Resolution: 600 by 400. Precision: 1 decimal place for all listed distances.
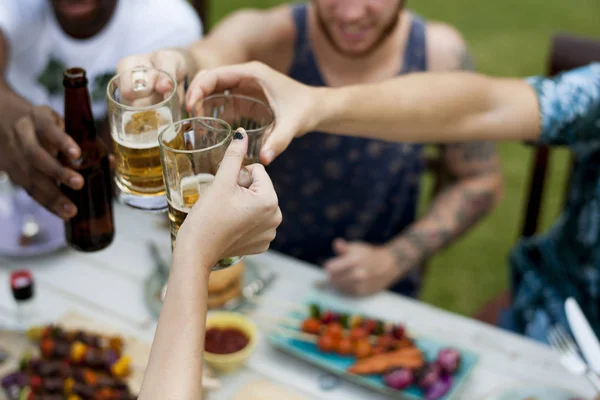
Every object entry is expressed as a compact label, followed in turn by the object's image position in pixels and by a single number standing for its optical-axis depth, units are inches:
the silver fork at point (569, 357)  51.3
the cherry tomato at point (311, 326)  61.1
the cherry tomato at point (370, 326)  61.9
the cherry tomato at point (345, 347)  59.4
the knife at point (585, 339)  51.4
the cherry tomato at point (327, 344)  59.4
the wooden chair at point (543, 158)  76.4
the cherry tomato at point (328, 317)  62.6
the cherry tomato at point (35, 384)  55.6
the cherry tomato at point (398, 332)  60.6
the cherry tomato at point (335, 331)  60.5
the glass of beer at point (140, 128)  38.9
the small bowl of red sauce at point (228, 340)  57.4
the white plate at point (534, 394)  55.4
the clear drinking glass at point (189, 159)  34.0
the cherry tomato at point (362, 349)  59.4
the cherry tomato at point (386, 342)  59.9
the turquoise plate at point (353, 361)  55.7
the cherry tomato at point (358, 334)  60.8
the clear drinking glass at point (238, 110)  41.3
